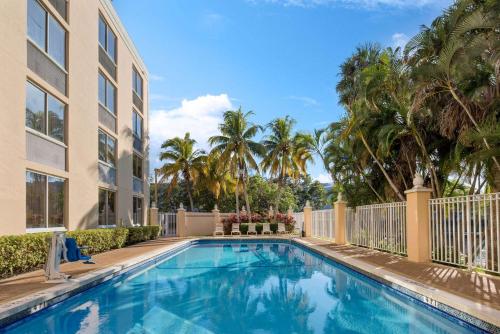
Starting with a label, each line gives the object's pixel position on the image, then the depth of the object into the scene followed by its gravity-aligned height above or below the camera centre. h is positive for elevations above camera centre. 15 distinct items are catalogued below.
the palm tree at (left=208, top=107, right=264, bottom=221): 27.28 +3.00
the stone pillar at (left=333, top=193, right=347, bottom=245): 17.41 -1.22
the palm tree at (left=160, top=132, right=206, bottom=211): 30.12 +2.20
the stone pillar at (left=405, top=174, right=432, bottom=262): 10.40 -0.76
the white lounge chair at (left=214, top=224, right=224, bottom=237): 26.30 -2.37
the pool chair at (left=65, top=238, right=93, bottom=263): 8.33 -1.13
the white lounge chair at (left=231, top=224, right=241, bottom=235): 26.24 -2.32
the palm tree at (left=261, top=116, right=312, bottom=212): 29.33 +2.69
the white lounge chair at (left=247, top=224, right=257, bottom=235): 26.70 -2.36
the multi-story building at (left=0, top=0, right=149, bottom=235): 9.91 +2.25
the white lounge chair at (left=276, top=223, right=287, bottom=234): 26.80 -2.32
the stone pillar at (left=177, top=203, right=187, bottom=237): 25.75 -1.83
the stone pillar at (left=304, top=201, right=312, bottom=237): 23.92 -1.71
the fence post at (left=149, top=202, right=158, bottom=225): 25.80 -1.47
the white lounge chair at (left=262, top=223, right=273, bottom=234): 26.75 -2.37
